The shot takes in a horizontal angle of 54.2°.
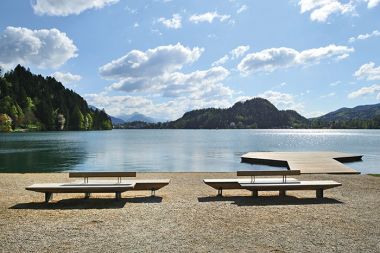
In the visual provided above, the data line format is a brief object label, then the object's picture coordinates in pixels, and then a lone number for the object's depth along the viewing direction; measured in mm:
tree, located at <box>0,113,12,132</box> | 154375
